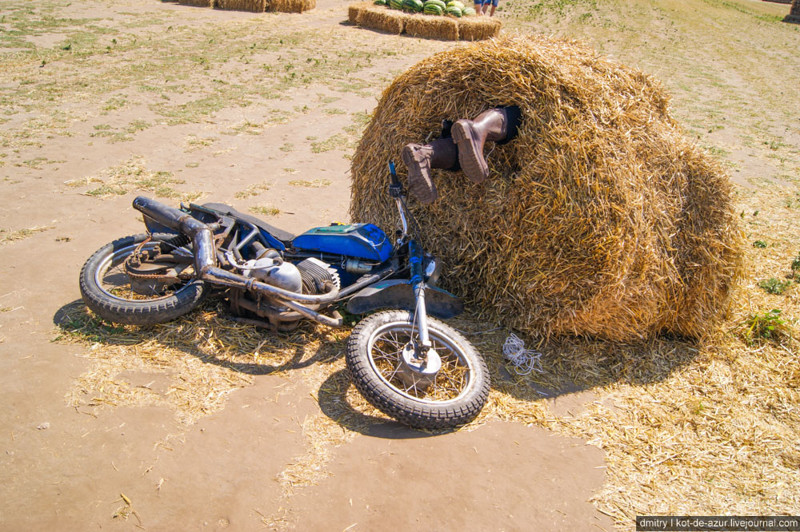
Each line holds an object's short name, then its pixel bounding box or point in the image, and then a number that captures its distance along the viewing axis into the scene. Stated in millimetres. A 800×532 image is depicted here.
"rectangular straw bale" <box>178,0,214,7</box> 17766
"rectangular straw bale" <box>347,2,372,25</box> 17698
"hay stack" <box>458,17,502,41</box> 17469
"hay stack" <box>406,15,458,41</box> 17344
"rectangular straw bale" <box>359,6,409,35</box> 17406
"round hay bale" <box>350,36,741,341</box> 4129
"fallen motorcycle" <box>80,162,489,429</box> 3645
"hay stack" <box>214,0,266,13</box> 17828
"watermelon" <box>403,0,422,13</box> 18203
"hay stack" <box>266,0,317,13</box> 18266
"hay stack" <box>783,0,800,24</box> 27578
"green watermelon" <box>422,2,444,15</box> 17969
